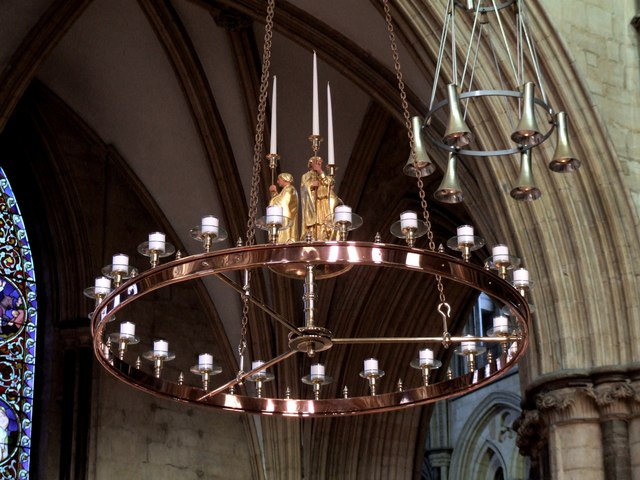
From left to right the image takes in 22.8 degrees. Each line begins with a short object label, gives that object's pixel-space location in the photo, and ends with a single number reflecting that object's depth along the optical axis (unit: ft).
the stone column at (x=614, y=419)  37.65
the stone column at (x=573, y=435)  37.68
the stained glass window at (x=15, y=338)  51.98
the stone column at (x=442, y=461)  75.31
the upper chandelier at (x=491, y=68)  40.65
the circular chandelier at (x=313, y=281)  27.99
